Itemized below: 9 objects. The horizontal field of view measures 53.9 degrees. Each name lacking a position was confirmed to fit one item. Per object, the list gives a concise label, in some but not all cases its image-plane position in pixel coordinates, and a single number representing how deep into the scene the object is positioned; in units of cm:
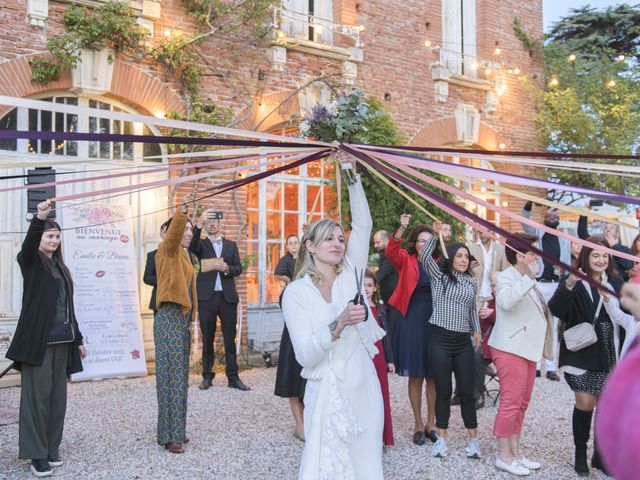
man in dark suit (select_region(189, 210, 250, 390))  768
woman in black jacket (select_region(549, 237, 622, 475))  464
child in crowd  526
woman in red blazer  548
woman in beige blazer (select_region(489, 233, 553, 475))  479
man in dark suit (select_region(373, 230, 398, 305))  714
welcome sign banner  799
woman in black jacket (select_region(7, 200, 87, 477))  461
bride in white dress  307
